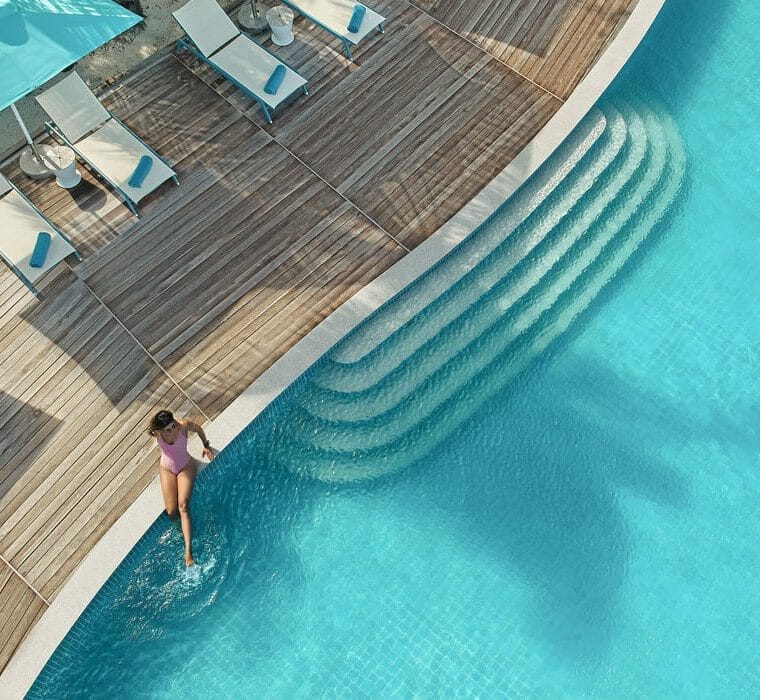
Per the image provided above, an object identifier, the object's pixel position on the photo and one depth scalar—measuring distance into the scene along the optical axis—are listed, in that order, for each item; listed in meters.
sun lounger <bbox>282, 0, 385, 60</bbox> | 11.91
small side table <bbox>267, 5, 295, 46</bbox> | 12.03
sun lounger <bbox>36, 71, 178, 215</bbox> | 10.79
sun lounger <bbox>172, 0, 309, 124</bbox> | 11.48
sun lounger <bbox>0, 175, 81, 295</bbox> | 10.10
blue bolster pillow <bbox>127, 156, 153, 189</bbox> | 10.74
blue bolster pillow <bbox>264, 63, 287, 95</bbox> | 11.43
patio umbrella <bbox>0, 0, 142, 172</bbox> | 9.38
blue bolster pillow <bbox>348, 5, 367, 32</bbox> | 11.89
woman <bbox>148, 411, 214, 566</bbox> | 8.83
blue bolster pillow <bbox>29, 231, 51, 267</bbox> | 10.06
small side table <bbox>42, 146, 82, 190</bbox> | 10.84
